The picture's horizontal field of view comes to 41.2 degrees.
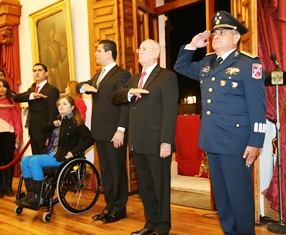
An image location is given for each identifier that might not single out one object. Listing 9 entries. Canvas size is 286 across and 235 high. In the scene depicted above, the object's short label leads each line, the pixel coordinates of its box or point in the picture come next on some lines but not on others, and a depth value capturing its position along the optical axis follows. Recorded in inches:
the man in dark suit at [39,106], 154.7
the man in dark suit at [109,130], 125.7
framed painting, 199.8
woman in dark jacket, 134.3
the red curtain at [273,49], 116.9
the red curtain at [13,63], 246.2
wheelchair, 131.8
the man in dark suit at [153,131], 103.3
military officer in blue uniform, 83.5
